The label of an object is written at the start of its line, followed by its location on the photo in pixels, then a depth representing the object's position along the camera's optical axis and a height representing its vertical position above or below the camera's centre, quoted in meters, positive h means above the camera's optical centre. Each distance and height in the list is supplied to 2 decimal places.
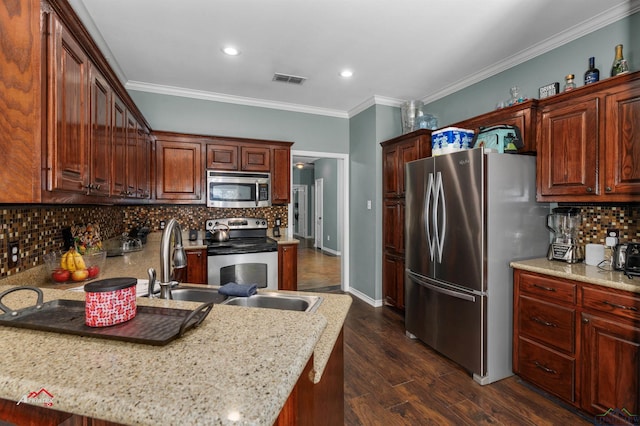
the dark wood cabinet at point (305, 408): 0.58 -0.50
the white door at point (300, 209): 10.02 +0.09
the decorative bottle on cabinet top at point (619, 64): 2.12 +1.00
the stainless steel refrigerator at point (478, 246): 2.34 -0.28
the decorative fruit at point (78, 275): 1.85 -0.37
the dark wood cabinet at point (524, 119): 2.50 +0.76
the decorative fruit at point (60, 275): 1.81 -0.36
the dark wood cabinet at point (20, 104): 1.11 +0.39
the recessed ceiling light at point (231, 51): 2.85 +1.49
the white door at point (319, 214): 8.66 -0.07
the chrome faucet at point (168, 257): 1.25 -0.19
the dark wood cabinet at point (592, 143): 1.96 +0.46
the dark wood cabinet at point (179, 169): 3.59 +0.50
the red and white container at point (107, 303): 0.71 -0.21
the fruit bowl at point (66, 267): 1.82 -0.32
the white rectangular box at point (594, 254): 2.25 -0.32
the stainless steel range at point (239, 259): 3.43 -0.53
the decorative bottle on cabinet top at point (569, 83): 2.40 +0.99
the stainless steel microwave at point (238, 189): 3.76 +0.28
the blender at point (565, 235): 2.34 -0.19
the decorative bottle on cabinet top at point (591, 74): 2.26 +1.00
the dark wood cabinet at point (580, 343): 1.77 -0.84
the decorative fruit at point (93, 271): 1.95 -0.37
